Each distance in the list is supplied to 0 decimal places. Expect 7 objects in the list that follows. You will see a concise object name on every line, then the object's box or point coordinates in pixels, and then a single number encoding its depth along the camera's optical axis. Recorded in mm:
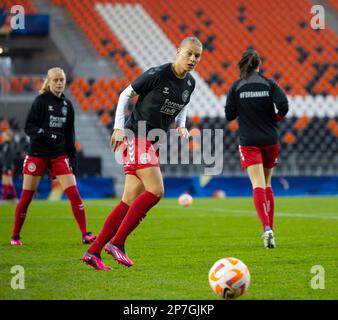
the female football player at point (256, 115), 17953
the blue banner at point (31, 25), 55000
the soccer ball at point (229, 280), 10633
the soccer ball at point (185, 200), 35469
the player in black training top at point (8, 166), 39966
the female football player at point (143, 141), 13727
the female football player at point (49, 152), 19078
